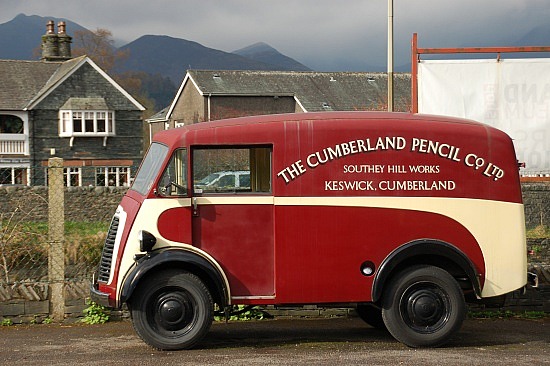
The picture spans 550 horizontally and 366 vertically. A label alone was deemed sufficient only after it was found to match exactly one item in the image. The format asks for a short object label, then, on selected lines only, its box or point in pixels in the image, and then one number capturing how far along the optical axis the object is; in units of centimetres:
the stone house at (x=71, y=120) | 5247
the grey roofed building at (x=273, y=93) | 6475
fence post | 1108
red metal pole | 1313
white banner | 1323
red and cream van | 928
